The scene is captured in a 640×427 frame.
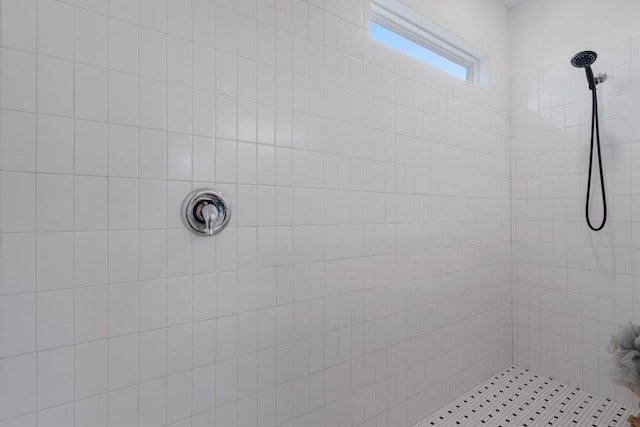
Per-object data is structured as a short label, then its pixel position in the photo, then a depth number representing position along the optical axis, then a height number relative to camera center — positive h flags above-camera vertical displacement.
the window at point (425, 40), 1.79 +1.04
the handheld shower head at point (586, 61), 1.75 +0.82
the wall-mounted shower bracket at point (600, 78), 1.91 +0.79
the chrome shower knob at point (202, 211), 1.08 +0.01
